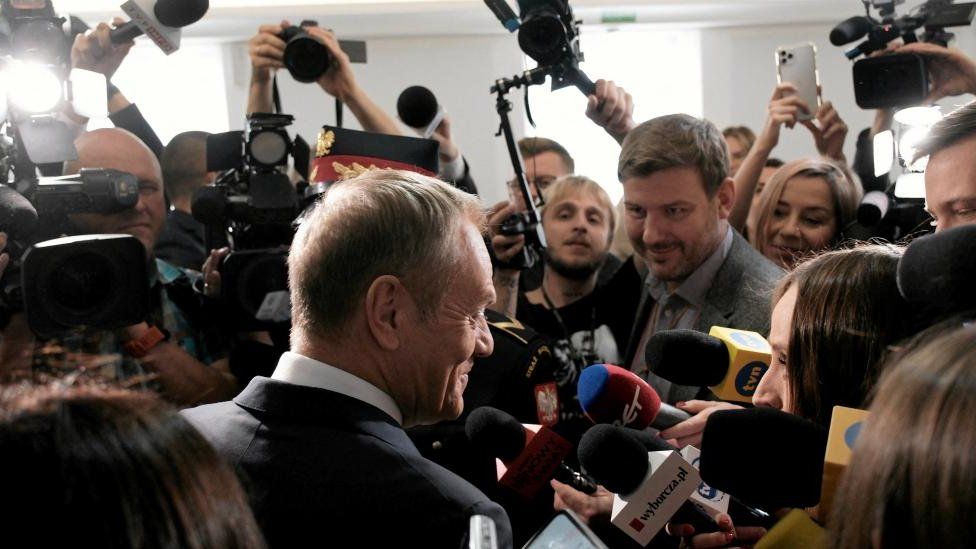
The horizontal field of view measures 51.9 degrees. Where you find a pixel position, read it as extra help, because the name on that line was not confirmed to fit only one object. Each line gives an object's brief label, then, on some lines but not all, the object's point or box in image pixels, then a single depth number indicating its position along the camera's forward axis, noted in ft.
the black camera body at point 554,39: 6.44
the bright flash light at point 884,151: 7.03
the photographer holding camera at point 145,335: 5.67
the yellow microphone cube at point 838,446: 2.84
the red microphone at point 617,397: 4.40
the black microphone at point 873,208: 6.90
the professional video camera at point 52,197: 5.13
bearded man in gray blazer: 6.27
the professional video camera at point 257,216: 6.27
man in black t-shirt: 7.11
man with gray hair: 3.38
